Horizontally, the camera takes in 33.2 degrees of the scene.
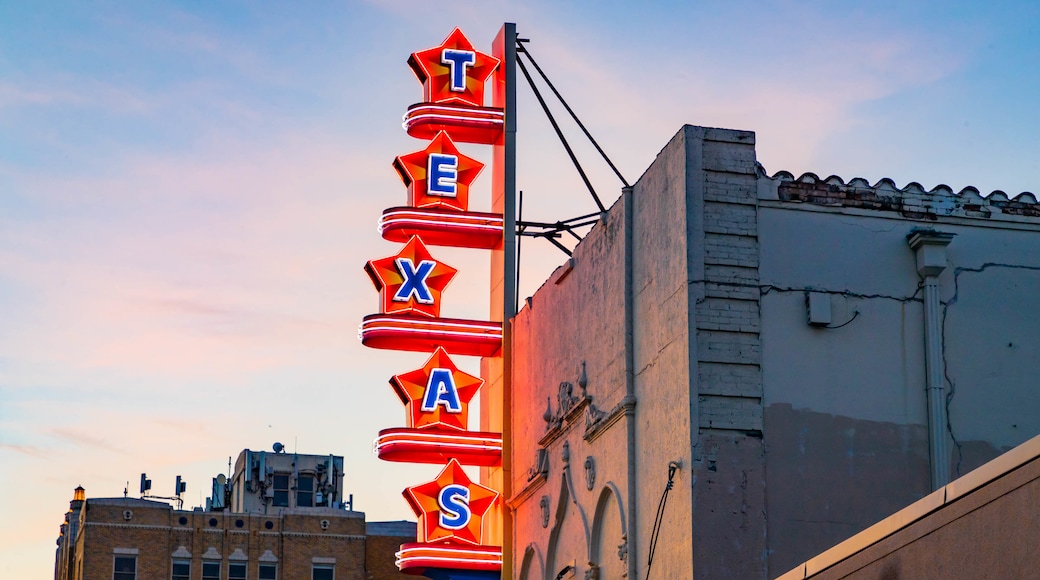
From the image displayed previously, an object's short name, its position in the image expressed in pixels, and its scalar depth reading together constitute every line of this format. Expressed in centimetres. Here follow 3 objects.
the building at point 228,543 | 6600
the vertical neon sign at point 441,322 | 3044
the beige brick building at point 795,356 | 2125
